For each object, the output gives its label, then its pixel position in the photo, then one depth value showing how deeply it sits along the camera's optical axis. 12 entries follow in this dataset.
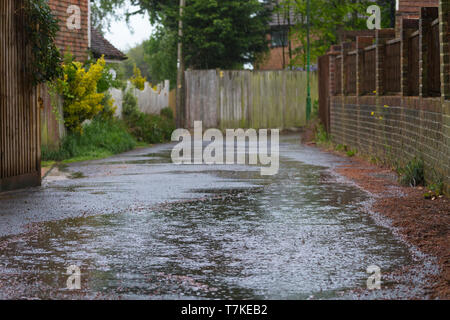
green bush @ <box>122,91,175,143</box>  27.20
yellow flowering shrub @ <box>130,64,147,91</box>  32.25
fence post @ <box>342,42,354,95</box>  22.12
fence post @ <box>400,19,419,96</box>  14.57
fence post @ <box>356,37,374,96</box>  20.00
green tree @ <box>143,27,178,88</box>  43.03
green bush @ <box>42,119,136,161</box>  20.16
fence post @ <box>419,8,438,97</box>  12.81
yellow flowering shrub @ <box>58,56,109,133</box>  20.97
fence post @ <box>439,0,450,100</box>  11.52
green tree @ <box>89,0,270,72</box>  36.72
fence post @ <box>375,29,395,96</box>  17.23
